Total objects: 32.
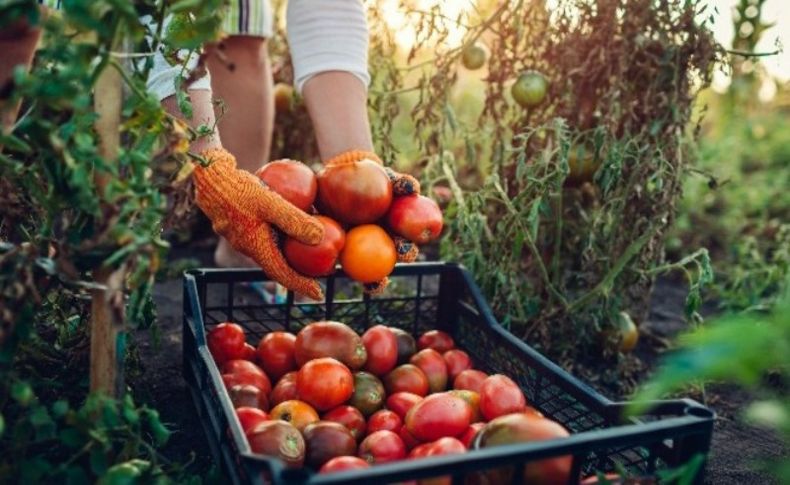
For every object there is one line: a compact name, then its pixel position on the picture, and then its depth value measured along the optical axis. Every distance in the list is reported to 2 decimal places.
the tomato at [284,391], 1.78
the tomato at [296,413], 1.66
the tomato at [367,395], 1.79
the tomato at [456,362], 1.98
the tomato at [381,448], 1.57
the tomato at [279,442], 1.48
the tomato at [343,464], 1.40
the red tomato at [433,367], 1.94
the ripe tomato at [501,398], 1.66
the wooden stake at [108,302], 1.18
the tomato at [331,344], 1.86
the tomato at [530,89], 2.34
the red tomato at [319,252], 1.68
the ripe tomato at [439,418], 1.60
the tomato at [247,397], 1.71
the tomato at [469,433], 1.58
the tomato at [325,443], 1.56
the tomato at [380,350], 1.93
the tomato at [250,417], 1.59
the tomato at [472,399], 1.74
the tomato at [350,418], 1.69
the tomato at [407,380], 1.88
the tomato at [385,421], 1.70
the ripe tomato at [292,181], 1.71
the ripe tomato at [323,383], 1.71
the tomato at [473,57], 2.51
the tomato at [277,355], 1.94
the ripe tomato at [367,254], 1.73
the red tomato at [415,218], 1.77
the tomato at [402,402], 1.78
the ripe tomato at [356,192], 1.72
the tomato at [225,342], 1.92
